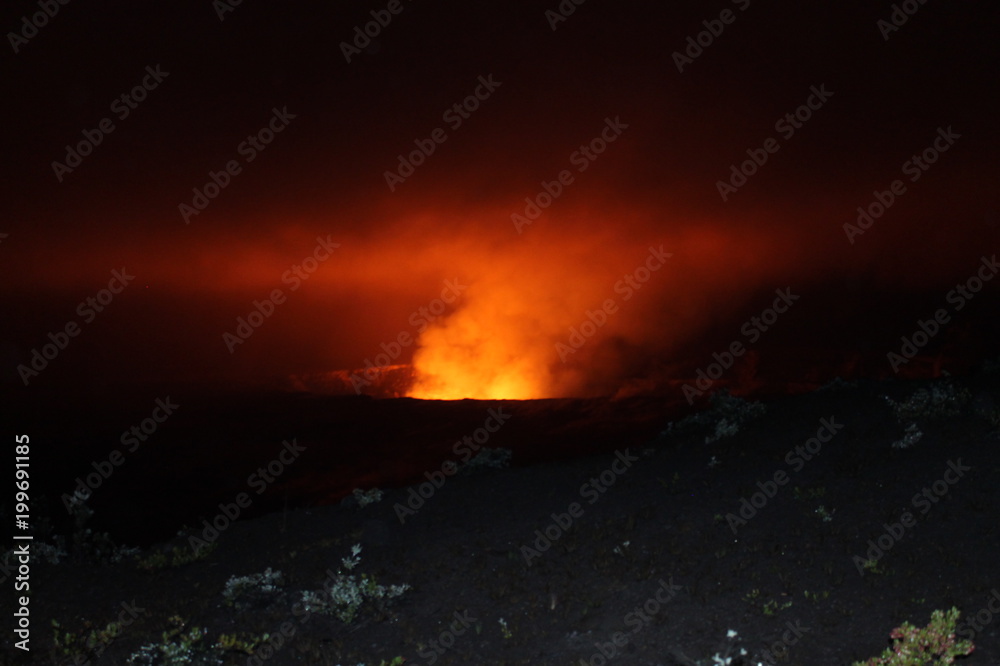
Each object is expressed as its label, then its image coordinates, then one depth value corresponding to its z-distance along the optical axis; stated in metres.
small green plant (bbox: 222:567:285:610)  8.93
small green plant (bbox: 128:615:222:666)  7.71
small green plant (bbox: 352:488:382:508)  12.03
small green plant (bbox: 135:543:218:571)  10.15
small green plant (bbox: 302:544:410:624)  8.36
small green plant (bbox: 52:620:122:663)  7.85
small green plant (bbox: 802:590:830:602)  7.24
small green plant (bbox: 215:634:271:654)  7.83
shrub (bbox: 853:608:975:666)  6.00
